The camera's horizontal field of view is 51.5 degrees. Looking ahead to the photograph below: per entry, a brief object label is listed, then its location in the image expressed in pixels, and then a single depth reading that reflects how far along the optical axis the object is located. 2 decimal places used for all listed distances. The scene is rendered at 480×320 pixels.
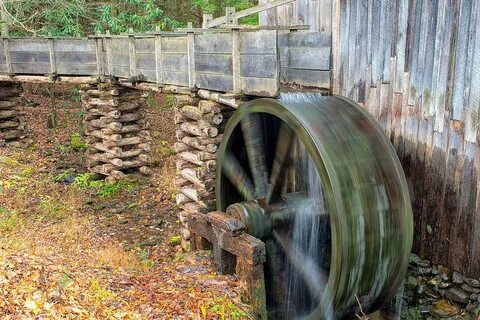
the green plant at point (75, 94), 15.85
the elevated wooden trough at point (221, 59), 5.98
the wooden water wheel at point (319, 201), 4.94
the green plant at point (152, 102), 16.97
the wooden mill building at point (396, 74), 4.93
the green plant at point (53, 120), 15.27
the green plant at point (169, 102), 17.22
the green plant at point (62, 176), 11.34
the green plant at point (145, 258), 7.50
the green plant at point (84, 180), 11.26
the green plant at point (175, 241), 8.76
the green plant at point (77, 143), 14.08
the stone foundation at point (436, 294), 5.04
